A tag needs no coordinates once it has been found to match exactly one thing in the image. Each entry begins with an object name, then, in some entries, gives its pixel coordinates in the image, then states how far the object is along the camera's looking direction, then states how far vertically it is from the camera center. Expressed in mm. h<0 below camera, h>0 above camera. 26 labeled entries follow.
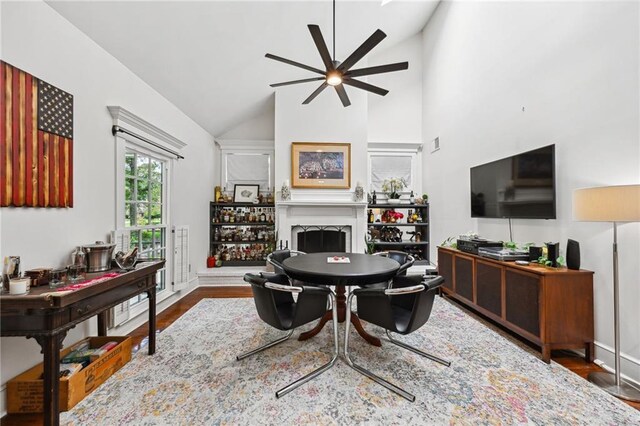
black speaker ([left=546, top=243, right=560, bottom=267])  2301 -340
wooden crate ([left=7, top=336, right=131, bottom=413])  1547 -1047
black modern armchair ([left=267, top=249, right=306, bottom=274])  2726 -468
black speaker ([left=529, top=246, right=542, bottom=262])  2467 -365
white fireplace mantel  4617 -38
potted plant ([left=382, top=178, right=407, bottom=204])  5199 +505
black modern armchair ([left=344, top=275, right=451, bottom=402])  1762 -679
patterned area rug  1540 -1163
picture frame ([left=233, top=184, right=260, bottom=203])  5168 +408
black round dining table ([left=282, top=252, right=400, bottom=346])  2047 -454
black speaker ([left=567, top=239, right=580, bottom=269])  2174 -335
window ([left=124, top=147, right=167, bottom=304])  2826 +105
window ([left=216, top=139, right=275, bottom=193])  5223 +980
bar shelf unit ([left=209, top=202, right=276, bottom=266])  4969 -357
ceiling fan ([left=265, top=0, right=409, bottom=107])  2023 +1263
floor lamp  1669 +2
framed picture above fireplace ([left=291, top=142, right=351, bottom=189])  4703 +864
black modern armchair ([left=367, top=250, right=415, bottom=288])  2483 -480
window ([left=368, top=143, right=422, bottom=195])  5363 +1003
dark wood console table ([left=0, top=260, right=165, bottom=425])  1328 -549
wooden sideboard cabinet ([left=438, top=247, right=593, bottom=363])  2105 -757
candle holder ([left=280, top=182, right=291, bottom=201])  4586 +376
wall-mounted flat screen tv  2530 +293
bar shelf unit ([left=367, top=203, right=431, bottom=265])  5066 -305
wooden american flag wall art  1563 +471
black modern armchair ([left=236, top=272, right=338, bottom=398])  1816 -668
